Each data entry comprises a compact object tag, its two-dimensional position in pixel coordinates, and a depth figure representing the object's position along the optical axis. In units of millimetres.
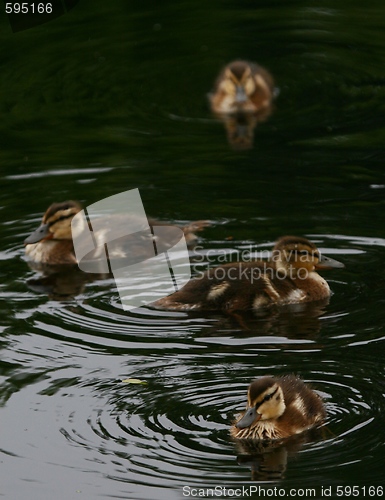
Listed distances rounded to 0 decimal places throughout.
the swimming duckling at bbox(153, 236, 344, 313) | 12930
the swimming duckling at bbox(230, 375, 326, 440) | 9641
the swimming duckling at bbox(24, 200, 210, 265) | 14883
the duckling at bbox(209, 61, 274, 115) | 21250
